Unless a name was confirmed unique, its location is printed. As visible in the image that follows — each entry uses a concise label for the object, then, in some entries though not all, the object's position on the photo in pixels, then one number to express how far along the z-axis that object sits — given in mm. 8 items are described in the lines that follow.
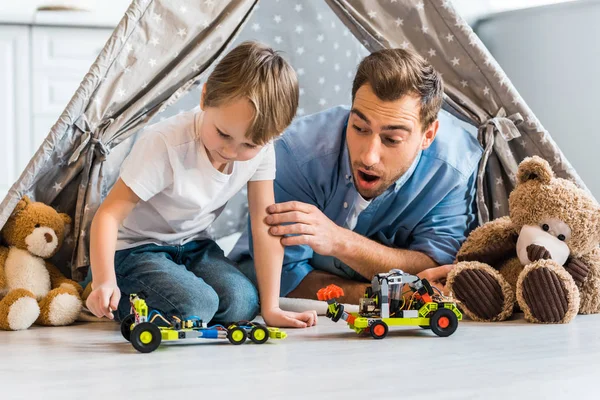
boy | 1625
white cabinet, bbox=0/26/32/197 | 3518
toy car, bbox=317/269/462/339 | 1651
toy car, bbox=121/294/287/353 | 1489
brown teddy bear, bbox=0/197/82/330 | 1885
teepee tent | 2020
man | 1958
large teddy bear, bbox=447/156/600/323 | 1846
